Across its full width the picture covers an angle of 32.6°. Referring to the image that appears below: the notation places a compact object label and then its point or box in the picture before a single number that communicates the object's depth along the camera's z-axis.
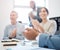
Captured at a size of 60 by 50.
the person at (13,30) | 1.89
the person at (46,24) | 1.82
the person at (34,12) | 2.71
